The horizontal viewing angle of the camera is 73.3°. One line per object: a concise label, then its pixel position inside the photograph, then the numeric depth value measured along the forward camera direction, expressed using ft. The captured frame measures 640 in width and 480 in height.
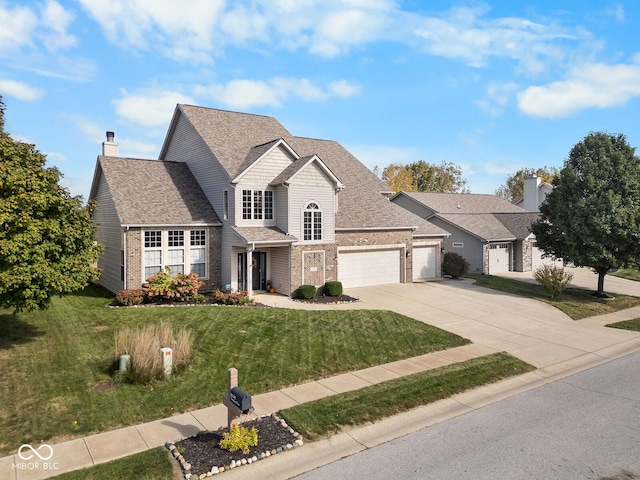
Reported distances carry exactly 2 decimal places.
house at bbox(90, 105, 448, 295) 66.90
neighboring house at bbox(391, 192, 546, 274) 105.29
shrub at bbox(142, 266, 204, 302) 60.85
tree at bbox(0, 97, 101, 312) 34.12
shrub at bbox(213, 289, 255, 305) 62.34
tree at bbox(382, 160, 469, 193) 205.98
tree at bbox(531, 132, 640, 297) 72.54
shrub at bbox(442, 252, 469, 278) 95.71
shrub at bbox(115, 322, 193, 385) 33.24
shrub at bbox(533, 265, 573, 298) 75.61
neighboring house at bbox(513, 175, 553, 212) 149.48
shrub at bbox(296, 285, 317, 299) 69.00
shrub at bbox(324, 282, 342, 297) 71.82
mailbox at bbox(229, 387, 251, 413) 23.71
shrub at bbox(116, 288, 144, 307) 58.95
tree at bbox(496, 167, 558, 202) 264.03
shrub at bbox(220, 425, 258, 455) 24.45
